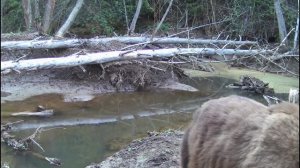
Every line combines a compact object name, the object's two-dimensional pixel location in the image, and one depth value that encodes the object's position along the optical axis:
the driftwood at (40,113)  7.30
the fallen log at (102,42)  8.07
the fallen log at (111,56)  7.15
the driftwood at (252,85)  9.72
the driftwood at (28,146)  5.66
